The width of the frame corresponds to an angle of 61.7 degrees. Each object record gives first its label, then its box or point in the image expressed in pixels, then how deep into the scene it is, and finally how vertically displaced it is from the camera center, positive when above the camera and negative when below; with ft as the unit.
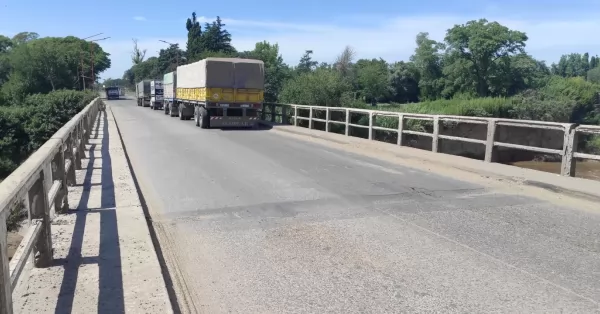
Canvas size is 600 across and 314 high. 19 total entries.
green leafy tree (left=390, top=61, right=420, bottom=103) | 345.51 +8.62
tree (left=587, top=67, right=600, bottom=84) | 491.96 +28.21
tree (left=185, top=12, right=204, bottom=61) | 315.17 +33.64
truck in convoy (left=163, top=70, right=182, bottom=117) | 107.96 -1.58
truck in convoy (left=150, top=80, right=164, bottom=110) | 146.10 -2.07
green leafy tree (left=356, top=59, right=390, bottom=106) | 326.65 +7.87
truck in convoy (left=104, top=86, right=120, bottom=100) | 289.94 -3.96
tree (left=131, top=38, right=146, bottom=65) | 511.44 +30.45
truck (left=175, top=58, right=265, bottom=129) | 74.90 -0.33
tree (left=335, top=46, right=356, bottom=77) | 341.41 +22.91
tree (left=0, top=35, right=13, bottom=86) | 342.85 +10.66
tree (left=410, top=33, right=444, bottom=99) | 307.37 +17.83
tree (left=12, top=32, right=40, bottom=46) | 467.93 +43.80
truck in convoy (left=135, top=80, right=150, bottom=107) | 174.29 -2.05
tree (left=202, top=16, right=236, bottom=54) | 307.37 +31.76
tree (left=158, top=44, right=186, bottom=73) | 391.45 +25.74
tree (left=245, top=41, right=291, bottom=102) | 164.66 +9.65
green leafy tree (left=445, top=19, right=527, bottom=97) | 264.11 +26.01
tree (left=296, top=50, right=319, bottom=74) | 341.08 +22.02
